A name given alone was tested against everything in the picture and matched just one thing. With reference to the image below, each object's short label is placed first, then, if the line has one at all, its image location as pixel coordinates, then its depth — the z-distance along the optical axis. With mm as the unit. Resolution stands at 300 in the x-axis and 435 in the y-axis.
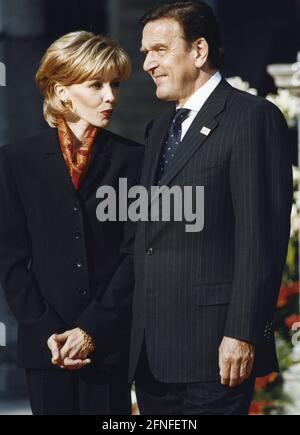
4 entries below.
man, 10406
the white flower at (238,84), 16406
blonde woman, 11039
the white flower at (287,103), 16875
